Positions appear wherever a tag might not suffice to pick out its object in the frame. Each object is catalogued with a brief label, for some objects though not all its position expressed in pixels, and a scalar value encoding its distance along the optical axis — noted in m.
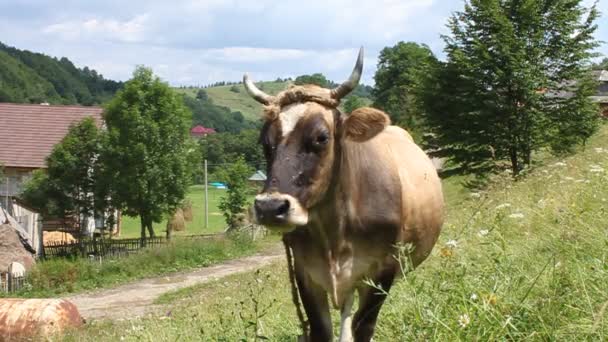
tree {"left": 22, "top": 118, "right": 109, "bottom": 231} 34.47
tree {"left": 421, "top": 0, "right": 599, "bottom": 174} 23.00
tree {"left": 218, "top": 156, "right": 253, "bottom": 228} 42.56
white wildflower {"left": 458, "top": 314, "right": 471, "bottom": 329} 2.93
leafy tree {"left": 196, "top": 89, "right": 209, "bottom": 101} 179.04
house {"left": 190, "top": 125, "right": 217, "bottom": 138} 118.43
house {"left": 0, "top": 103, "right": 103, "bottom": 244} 48.62
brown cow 4.17
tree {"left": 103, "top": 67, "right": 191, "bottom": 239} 33.31
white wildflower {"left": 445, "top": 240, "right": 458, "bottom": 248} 3.61
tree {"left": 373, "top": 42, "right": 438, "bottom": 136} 51.16
